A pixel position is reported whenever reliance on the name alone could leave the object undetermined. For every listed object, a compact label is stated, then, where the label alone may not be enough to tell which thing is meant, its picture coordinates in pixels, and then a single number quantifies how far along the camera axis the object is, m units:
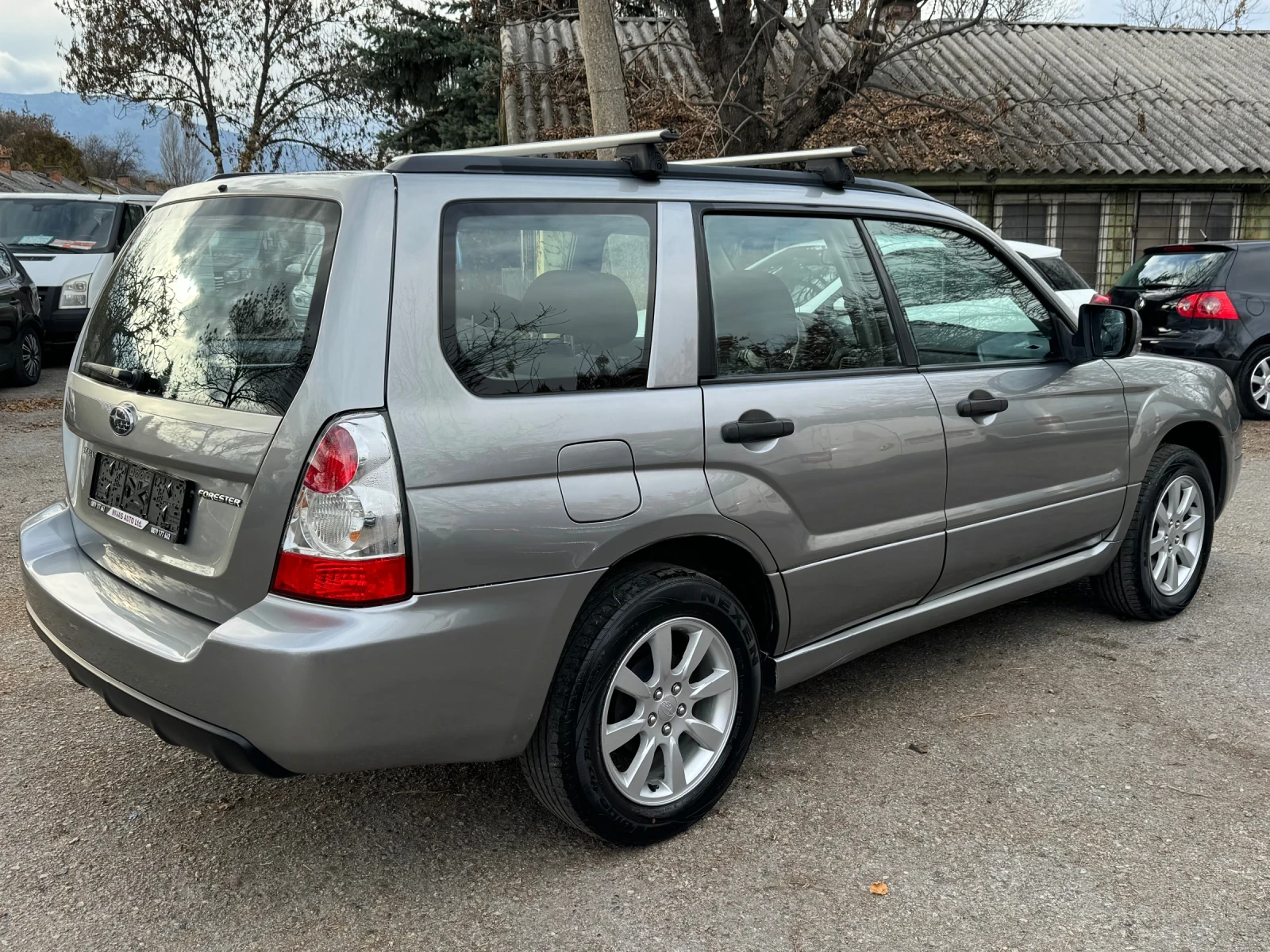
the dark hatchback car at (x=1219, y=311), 10.10
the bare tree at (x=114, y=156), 69.31
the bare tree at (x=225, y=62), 28.17
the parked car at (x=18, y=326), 11.19
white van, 12.86
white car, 9.96
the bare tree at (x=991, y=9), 11.05
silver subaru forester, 2.41
